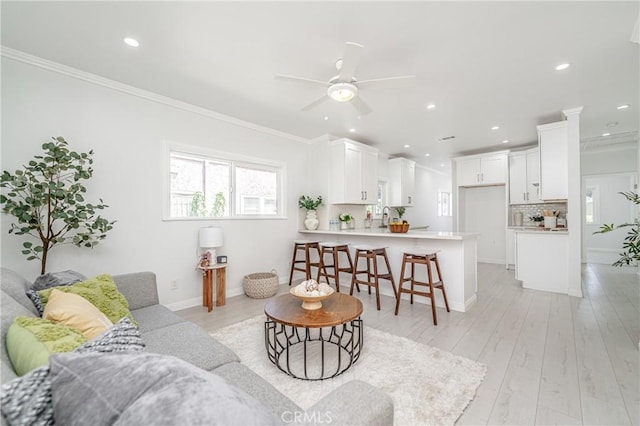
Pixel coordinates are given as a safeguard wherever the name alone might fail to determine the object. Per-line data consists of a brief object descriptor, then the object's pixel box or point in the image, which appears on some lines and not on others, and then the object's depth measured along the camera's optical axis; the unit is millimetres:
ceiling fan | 2164
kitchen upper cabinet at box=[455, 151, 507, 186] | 5938
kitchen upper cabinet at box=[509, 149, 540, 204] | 5617
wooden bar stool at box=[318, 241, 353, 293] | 4089
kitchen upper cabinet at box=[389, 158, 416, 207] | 6691
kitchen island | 3420
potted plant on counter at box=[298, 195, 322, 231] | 5000
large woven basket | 3920
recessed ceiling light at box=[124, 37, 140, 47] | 2309
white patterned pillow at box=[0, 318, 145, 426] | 647
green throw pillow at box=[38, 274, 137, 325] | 1748
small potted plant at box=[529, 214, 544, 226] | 5477
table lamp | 3516
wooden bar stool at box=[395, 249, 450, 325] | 3166
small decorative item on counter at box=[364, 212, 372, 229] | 6011
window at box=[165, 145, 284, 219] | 3631
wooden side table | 3449
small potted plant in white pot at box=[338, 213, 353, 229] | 5170
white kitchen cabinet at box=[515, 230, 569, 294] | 4059
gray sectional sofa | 879
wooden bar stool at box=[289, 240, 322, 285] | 4406
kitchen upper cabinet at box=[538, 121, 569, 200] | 4070
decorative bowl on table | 2123
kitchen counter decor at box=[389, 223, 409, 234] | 3889
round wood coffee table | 1958
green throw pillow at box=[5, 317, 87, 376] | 864
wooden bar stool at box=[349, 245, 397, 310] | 3524
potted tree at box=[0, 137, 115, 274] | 2266
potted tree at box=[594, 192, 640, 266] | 2180
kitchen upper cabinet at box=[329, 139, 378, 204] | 4906
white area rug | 1681
